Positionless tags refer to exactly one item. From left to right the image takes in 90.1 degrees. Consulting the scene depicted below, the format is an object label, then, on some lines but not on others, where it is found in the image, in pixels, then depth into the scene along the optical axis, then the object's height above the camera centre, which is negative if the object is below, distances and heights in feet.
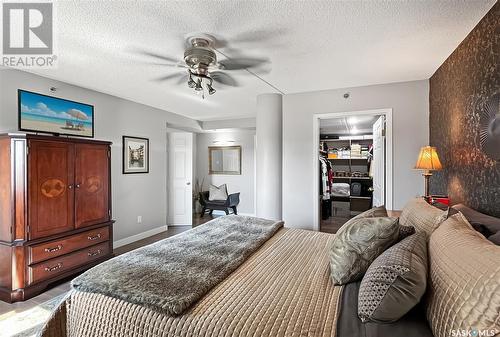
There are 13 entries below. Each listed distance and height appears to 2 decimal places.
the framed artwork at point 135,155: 13.82 +0.65
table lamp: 8.05 +0.17
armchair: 19.52 -2.96
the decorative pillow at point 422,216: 4.60 -1.04
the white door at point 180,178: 18.33 -0.89
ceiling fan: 7.11 +3.56
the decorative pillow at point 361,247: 4.32 -1.44
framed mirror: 21.98 +0.55
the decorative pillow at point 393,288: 3.24 -1.63
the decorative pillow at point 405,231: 4.59 -1.23
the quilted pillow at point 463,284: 2.43 -1.32
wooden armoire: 8.20 -1.63
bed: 2.72 -2.11
